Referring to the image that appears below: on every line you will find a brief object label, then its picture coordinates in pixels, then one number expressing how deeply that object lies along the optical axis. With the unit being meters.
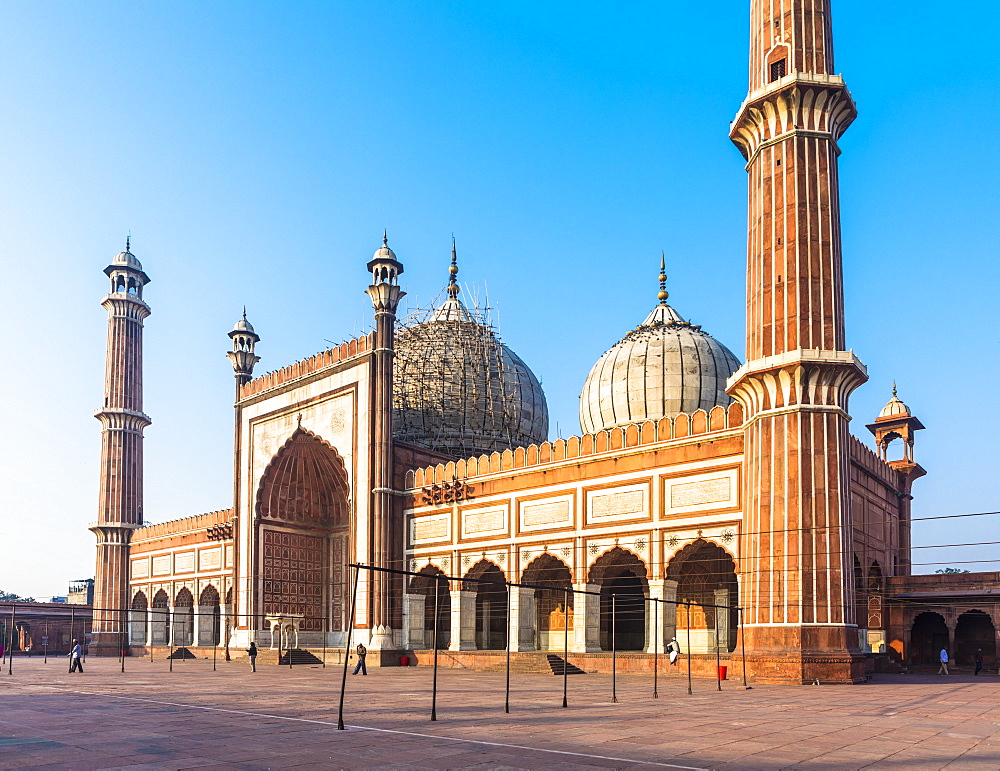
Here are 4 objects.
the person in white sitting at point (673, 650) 22.27
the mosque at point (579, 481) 20.36
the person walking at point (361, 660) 24.41
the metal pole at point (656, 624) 21.28
